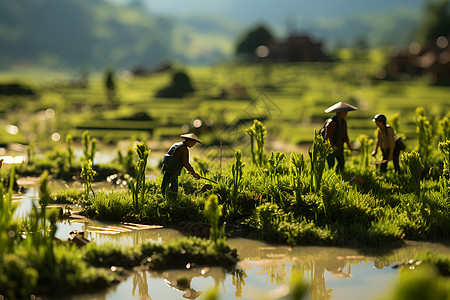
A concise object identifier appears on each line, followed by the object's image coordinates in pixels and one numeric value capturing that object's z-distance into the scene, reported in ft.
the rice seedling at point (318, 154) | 29.07
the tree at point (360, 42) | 207.27
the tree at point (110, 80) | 98.48
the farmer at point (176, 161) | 29.35
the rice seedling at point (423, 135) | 36.96
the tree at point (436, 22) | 189.06
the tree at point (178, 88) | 113.39
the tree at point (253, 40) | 211.20
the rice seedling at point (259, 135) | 34.47
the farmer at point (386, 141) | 33.73
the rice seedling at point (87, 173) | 30.99
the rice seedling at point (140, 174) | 29.04
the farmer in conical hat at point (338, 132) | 32.73
